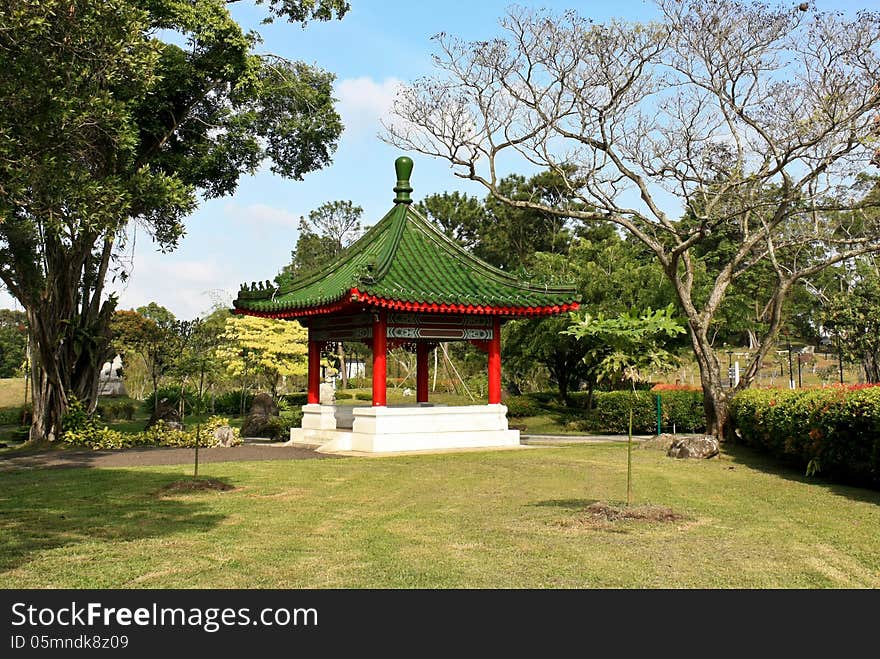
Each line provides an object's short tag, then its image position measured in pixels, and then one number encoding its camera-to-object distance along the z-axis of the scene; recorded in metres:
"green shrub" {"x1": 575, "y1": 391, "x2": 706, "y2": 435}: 23.36
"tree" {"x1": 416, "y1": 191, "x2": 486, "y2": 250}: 44.19
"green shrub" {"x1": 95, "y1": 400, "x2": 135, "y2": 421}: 29.01
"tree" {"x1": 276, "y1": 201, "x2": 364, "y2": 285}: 52.81
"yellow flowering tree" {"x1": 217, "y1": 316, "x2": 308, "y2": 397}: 29.52
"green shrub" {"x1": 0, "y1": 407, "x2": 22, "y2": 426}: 27.53
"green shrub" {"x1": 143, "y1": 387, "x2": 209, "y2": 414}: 27.31
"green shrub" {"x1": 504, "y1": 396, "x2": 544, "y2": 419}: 28.31
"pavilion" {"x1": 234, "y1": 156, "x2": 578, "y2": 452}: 16.39
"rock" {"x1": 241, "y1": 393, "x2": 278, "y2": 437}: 21.61
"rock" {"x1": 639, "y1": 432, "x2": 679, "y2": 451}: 16.88
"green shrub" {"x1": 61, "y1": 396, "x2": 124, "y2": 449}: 17.73
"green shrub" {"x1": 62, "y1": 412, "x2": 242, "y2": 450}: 17.69
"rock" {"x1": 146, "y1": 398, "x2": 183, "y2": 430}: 20.83
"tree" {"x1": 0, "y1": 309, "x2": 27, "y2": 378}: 53.17
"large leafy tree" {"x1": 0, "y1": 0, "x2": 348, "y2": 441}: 8.81
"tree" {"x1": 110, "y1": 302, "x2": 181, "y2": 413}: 25.17
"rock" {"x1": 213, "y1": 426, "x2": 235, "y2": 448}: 17.73
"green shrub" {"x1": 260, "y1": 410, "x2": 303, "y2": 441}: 20.48
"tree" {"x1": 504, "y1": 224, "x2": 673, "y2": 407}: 26.14
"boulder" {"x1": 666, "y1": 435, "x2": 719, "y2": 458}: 15.17
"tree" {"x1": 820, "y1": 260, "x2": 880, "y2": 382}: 31.25
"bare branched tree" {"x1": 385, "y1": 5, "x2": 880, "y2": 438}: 15.84
